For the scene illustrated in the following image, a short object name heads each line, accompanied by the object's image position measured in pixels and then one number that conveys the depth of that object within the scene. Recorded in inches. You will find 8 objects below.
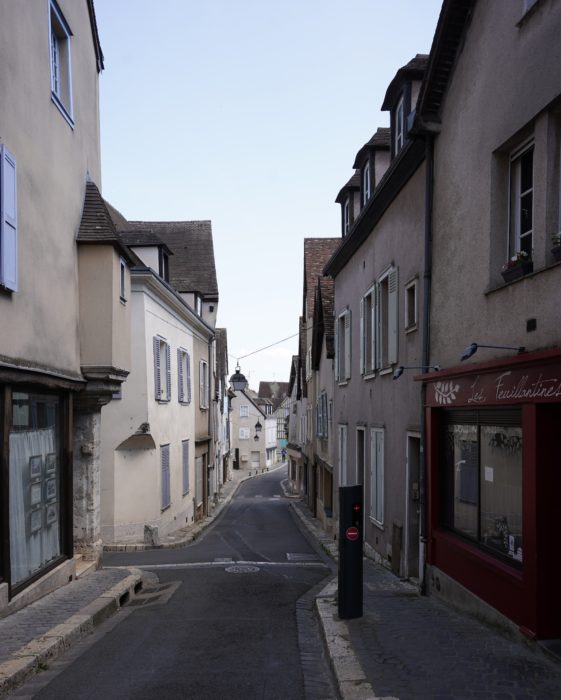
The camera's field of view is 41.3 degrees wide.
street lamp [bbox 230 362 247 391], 1125.1
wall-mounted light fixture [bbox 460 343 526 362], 272.6
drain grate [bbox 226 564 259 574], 505.7
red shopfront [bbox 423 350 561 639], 250.5
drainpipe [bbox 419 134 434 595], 382.6
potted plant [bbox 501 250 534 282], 275.9
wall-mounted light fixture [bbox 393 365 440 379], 370.4
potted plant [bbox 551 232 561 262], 249.8
